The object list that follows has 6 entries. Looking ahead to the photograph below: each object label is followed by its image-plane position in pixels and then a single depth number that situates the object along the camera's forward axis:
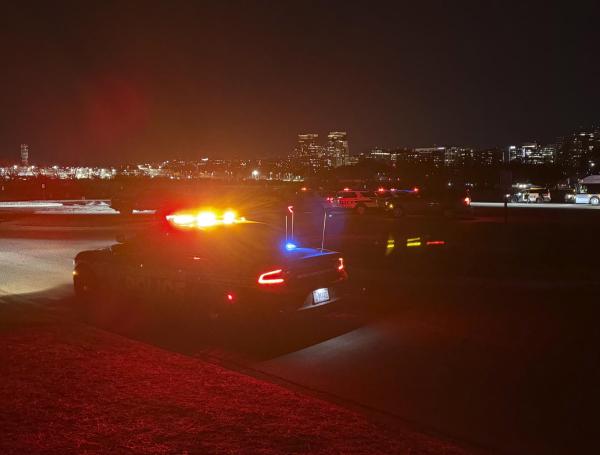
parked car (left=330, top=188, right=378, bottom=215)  36.94
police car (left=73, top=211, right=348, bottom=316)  7.63
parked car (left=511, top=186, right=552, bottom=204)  54.12
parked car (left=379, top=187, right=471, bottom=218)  32.50
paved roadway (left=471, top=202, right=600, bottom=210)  43.19
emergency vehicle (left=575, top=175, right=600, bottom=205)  49.09
